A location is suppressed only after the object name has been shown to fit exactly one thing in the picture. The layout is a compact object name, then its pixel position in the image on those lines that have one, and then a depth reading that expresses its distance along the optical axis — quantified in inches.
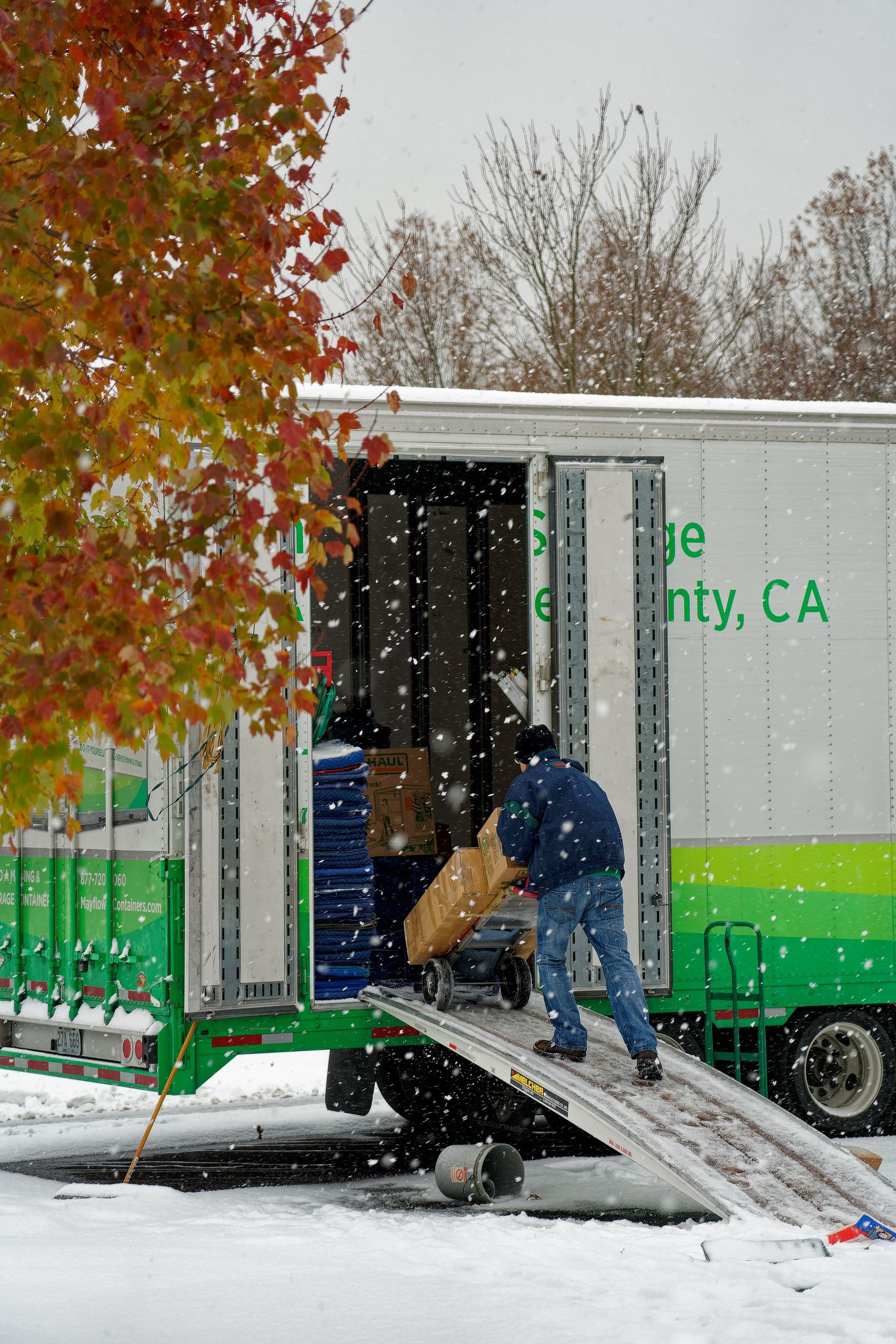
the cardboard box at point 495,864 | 596.1
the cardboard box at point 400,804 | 754.2
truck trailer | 586.6
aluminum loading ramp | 477.4
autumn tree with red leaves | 293.7
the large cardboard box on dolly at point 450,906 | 611.5
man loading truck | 570.9
